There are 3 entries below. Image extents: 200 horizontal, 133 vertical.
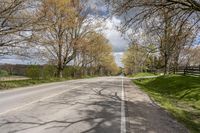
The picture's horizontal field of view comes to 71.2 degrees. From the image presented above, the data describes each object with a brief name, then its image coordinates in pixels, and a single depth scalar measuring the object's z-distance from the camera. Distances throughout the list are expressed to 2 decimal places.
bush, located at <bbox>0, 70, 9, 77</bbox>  15.35
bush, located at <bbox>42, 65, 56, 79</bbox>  20.02
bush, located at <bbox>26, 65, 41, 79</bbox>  18.81
